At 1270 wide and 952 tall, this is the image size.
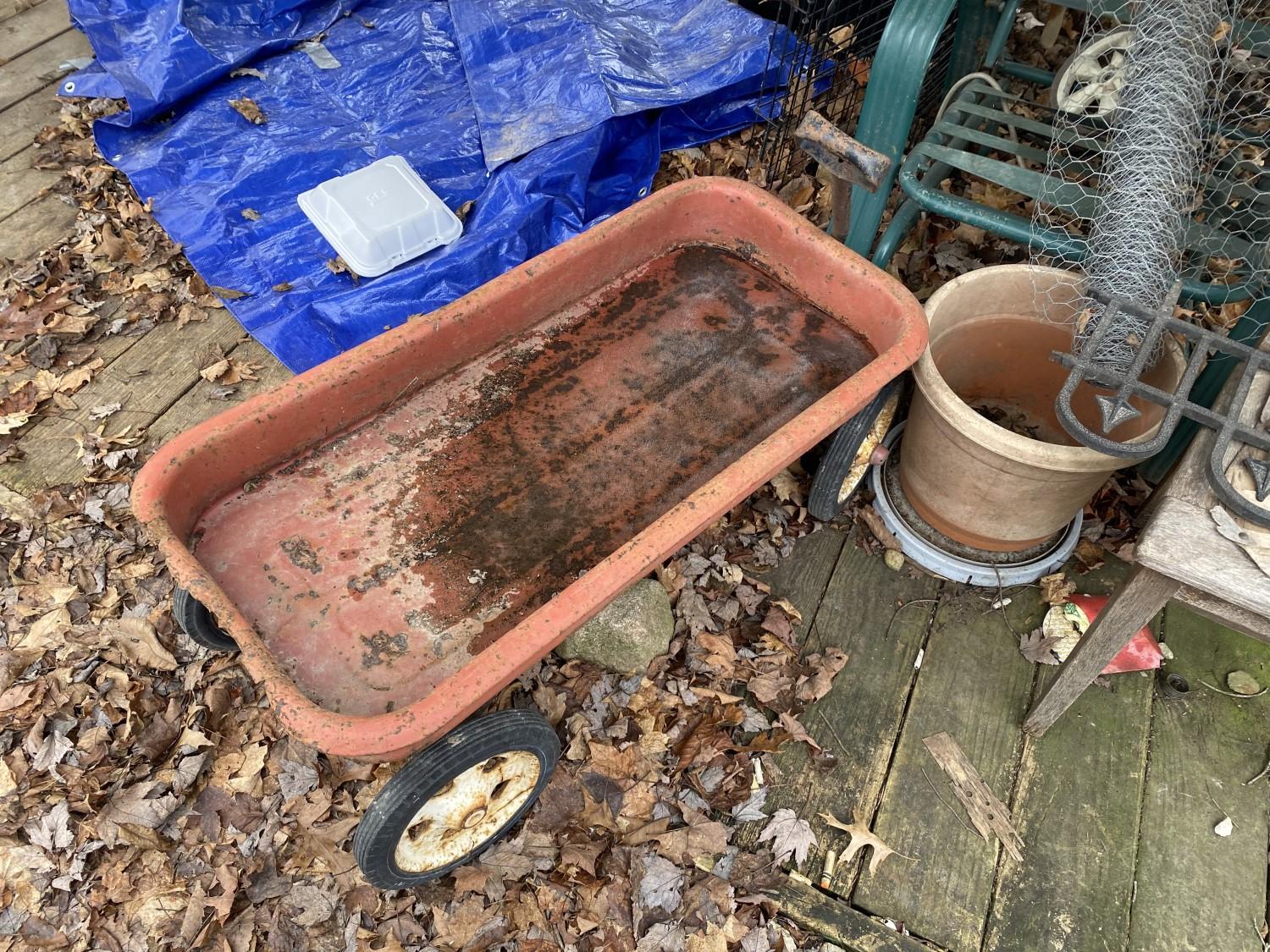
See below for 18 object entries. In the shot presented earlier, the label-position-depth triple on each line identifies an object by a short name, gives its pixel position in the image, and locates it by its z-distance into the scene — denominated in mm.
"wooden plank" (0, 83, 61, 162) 3559
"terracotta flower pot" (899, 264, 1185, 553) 1948
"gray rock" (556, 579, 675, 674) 2264
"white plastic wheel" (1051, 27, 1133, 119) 2244
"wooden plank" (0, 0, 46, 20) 4082
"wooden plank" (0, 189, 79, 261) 3211
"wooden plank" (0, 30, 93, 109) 3749
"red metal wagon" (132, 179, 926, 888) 1601
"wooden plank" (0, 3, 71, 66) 3928
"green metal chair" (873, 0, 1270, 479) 2039
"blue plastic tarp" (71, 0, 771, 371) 2914
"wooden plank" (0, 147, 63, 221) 3363
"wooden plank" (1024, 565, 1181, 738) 1496
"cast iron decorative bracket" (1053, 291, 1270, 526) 1515
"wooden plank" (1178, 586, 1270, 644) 1414
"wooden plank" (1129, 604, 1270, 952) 1902
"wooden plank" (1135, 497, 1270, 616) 1345
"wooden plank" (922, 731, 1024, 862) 2027
